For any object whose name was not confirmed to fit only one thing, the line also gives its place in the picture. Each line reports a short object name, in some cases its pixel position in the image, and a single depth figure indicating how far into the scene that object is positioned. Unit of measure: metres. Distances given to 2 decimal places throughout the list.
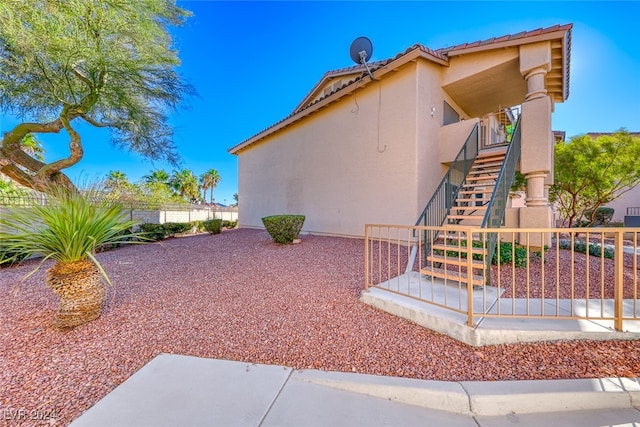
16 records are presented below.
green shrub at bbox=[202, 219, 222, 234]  12.01
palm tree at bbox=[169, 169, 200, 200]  31.25
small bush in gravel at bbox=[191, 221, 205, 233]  14.07
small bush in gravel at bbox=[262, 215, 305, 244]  7.67
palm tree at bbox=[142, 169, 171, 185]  28.29
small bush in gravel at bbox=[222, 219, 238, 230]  17.63
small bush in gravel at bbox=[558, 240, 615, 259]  6.62
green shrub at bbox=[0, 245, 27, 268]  6.19
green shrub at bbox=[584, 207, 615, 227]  14.95
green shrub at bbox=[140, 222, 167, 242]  10.67
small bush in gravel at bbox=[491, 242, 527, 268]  4.98
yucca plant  2.83
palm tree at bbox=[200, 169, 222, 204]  37.04
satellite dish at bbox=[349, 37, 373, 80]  7.93
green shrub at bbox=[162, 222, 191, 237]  11.67
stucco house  5.83
